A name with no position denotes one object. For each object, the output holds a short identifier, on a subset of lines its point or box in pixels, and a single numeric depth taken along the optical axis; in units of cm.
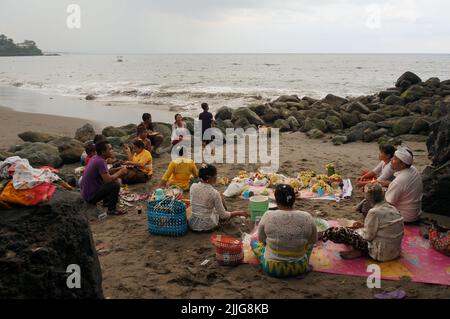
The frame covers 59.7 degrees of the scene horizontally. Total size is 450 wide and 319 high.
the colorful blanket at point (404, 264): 496
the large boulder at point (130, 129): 1443
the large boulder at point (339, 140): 1363
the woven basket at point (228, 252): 527
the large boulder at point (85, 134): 1316
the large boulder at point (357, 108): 1823
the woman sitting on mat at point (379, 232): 520
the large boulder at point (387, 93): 2283
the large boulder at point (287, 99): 2334
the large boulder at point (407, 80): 2499
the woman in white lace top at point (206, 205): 626
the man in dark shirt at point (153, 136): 1172
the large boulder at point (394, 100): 2058
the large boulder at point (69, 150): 1107
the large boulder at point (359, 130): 1400
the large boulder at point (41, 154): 1015
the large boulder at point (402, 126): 1445
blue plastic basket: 629
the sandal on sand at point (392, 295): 446
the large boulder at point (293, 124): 1691
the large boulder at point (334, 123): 1595
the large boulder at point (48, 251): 328
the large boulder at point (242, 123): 1685
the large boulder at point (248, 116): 1770
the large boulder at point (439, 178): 702
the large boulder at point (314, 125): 1580
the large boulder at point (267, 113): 1886
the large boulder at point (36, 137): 1316
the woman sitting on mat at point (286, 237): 475
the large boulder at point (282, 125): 1674
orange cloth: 374
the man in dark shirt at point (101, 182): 738
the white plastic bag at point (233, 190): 848
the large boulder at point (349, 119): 1662
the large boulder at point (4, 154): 990
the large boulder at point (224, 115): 1822
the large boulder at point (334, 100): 2212
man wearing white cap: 617
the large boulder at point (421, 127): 1415
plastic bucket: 675
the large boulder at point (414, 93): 2133
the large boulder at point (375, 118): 1675
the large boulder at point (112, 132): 1389
